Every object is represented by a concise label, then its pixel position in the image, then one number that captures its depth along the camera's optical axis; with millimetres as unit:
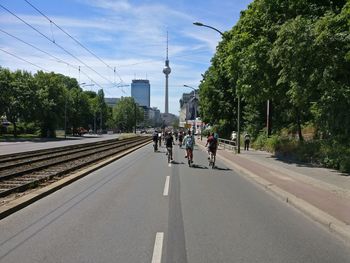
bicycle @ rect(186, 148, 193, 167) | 24594
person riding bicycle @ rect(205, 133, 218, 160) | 24000
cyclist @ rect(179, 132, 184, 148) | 50641
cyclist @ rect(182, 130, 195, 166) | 24359
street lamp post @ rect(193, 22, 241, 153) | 36094
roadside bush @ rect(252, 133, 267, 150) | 41297
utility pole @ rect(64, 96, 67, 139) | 94025
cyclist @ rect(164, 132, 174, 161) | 27527
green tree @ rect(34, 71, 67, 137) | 88500
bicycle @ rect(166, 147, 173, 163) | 27656
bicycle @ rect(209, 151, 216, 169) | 24259
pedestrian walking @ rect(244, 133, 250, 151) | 43156
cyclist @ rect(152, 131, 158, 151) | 39869
